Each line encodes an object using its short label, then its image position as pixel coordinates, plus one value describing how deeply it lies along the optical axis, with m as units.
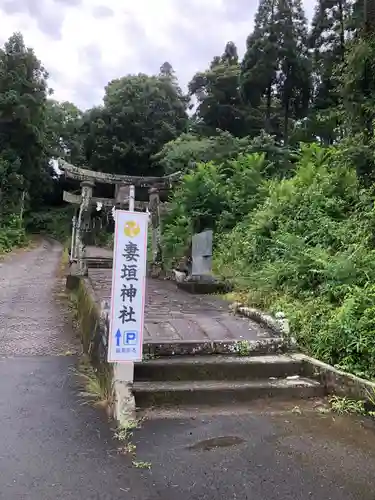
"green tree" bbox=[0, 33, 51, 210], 29.34
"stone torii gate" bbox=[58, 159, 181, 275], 12.95
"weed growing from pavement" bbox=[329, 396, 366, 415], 4.00
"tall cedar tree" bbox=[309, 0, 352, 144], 16.75
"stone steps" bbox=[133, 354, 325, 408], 4.22
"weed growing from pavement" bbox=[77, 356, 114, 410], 4.29
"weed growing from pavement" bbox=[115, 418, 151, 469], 3.12
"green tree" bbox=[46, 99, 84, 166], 36.64
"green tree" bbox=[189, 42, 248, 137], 23.89
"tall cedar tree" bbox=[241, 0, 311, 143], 19.58
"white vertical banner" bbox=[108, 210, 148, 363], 4.00
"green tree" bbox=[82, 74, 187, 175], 29.91
